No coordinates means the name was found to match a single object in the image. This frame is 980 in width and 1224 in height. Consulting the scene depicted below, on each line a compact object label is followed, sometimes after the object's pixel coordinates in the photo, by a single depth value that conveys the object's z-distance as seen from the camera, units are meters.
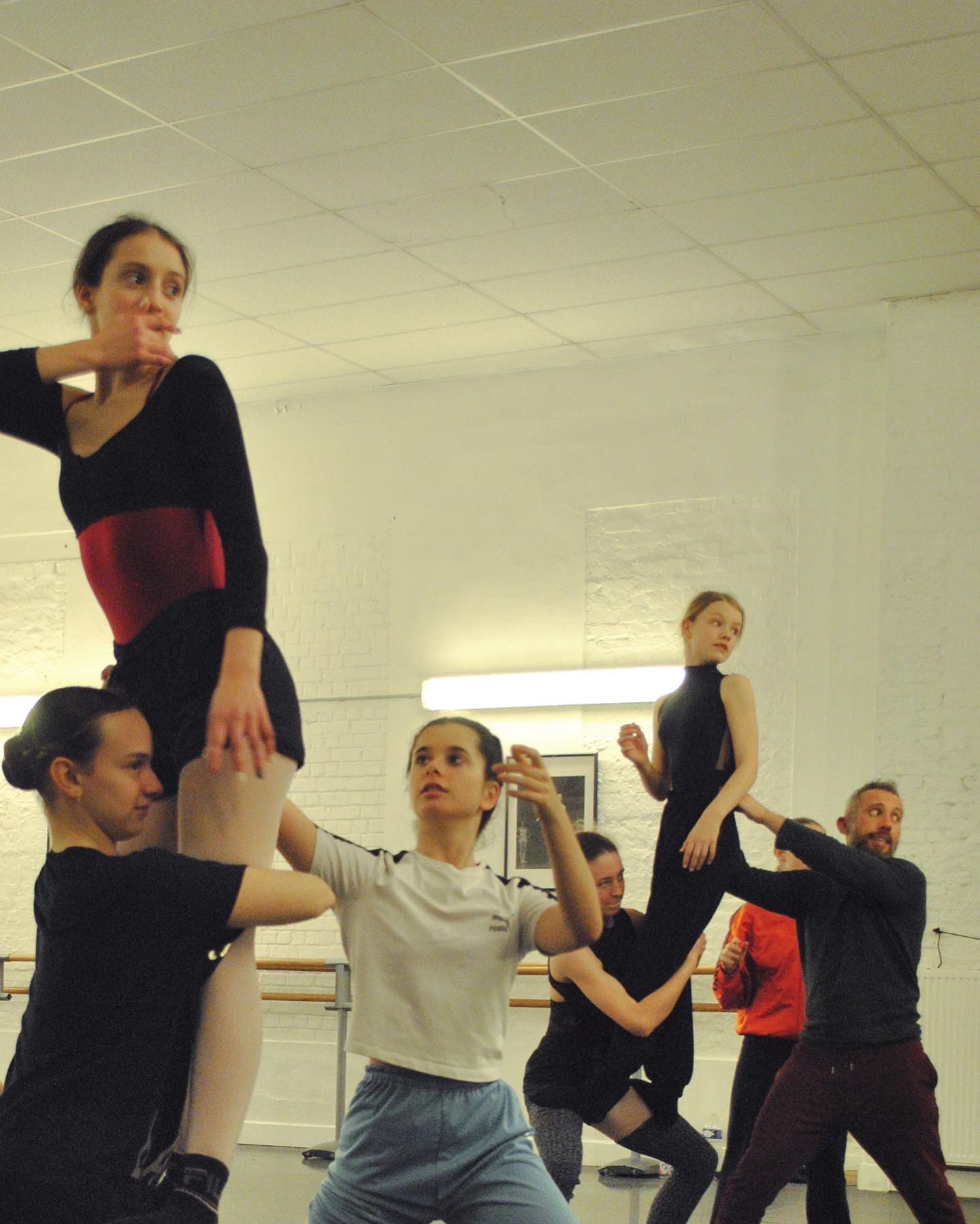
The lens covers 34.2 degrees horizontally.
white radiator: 7.80
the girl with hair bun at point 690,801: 5.18
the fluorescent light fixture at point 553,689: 9.05
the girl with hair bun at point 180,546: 2.35
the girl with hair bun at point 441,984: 3.04
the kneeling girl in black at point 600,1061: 4.70
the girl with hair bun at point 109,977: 2.30
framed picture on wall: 9.16
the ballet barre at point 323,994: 8.55
